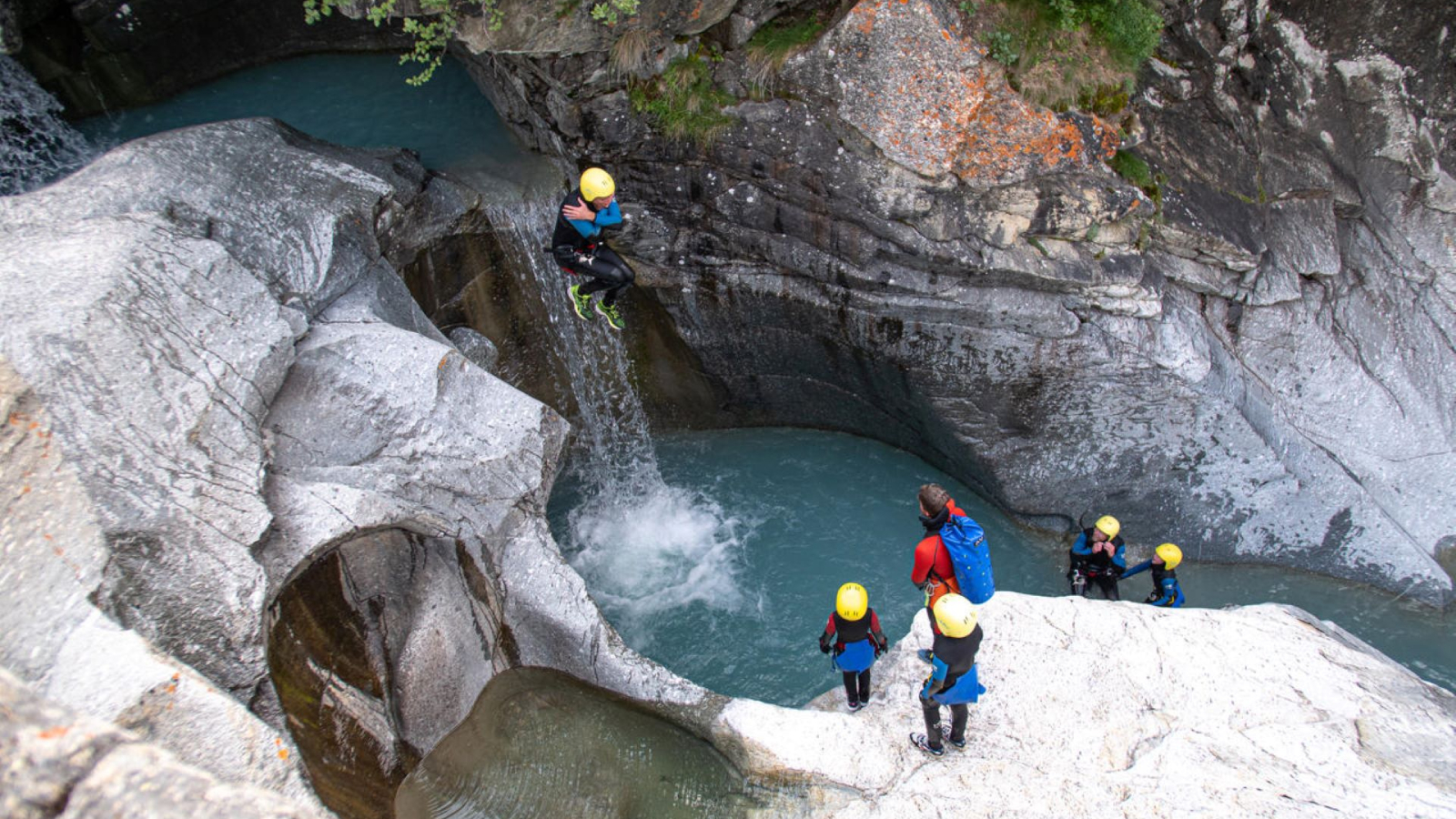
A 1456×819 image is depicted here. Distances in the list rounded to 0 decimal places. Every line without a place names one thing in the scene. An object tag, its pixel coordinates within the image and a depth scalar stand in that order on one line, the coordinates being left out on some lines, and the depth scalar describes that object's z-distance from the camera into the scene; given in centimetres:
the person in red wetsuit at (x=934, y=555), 631
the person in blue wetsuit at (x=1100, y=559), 903
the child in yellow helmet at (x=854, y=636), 666
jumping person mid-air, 798
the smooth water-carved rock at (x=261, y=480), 470
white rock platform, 588
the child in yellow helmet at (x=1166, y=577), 882
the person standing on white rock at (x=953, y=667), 564
